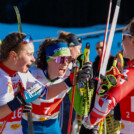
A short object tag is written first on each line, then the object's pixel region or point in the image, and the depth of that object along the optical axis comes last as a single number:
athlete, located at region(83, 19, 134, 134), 3.41
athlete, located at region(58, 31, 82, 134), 7.36
